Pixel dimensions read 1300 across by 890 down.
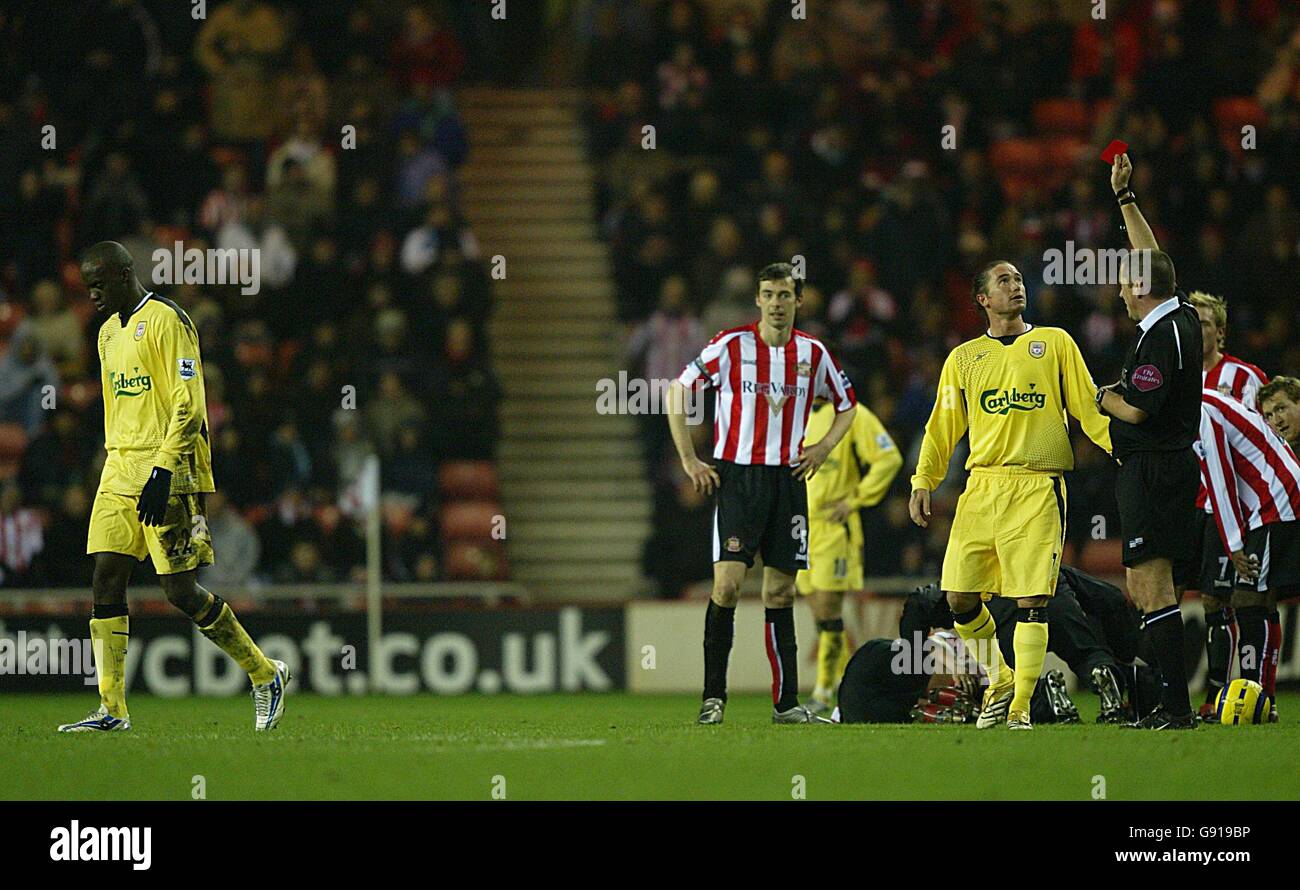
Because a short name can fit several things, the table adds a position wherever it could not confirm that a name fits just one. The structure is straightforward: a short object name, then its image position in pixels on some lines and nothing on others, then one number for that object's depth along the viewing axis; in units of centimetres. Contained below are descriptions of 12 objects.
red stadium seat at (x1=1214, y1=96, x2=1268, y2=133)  1988
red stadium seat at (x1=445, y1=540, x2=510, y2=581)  1625
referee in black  896
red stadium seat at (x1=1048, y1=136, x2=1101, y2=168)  1939
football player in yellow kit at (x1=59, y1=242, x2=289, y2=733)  919
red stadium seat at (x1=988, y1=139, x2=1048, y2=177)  1958
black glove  893
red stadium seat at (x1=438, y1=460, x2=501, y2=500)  1711
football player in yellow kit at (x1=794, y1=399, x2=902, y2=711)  1188
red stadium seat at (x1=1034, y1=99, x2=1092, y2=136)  1989
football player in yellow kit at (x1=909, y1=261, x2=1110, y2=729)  907
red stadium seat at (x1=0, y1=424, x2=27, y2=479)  1658
